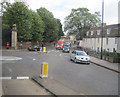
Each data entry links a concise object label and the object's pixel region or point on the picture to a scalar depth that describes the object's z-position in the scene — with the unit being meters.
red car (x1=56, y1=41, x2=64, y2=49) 49.93
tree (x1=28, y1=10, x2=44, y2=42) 44.41
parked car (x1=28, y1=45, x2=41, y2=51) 37.42
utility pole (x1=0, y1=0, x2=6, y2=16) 41.56
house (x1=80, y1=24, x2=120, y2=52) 43.47
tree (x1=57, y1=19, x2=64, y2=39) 87.64
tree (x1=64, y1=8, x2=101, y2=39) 56.31
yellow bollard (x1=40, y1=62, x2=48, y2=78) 9.48
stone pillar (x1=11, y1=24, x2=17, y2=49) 37.25
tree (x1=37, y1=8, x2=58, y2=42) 57.16
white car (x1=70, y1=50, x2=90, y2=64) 18.58
